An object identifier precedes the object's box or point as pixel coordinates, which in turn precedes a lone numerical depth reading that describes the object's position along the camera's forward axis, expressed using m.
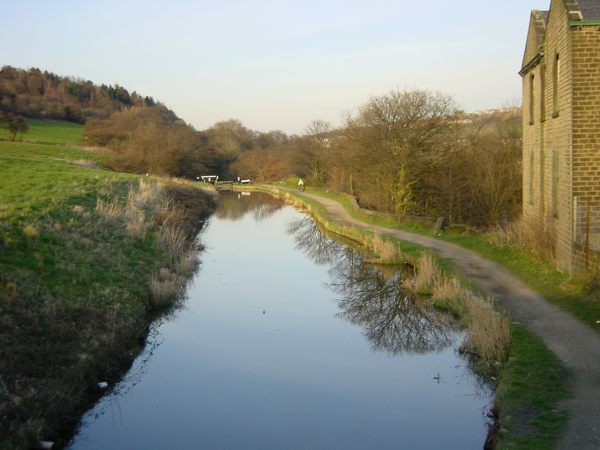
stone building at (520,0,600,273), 13.55
